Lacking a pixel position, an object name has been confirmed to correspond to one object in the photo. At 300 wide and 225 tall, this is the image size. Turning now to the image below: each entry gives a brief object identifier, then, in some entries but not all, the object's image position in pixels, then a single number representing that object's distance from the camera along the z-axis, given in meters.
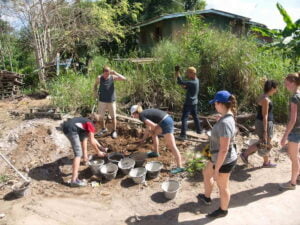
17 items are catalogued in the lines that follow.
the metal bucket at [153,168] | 5.03
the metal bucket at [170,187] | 4.41
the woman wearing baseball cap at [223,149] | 3.17
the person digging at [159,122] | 4.89
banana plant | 8.11
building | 17.33
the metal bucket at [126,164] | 5.09
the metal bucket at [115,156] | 5.57
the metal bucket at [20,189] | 4.55
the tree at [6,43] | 14.16
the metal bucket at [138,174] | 4.84
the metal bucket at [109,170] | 5.01
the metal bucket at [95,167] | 5.14
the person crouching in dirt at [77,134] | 4.86
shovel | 4.72
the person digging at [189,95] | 6.27
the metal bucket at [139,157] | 5.37
